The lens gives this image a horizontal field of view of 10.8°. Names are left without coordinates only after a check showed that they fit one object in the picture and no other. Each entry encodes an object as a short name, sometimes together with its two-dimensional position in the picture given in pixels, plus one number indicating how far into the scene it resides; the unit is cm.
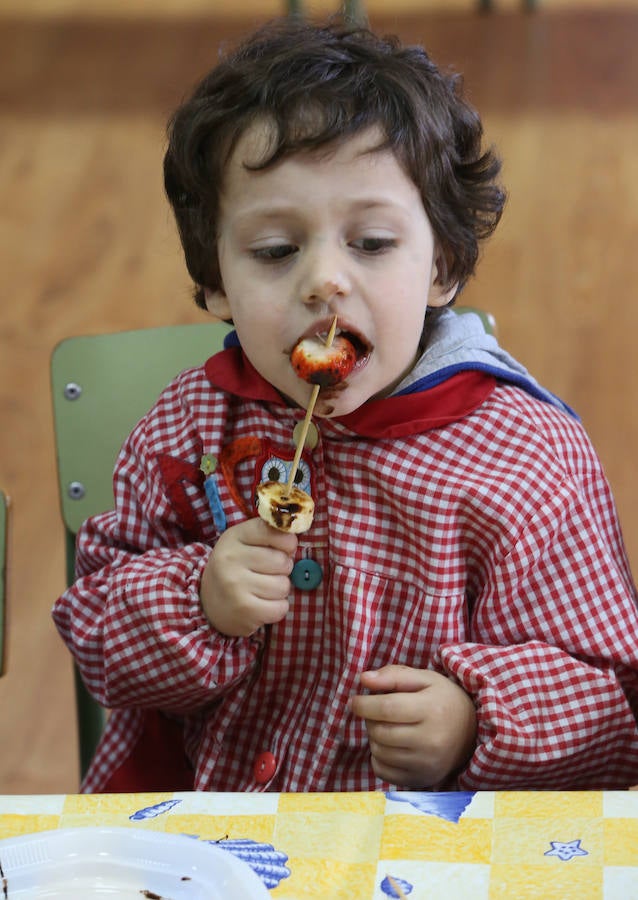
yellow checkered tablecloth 151
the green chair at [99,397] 190
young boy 168
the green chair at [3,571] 180
